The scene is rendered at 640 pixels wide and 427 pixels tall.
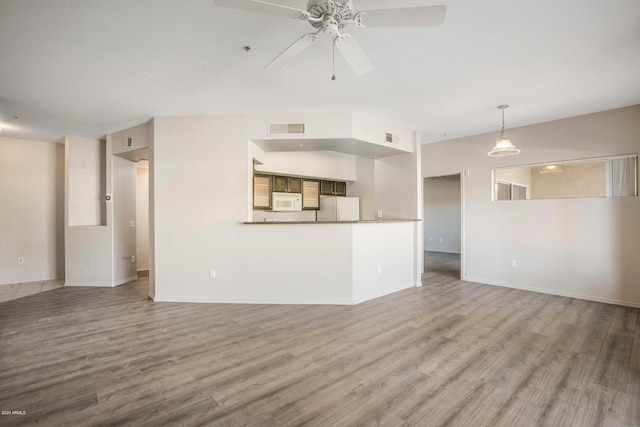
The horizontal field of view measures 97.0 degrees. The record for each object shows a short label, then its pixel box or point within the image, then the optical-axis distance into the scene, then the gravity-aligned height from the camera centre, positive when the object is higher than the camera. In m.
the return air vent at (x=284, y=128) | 4.14 +1.22
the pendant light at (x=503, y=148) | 3.75 +0.84
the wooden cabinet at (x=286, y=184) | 5.75 +0.57
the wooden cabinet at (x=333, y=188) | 6.50 +0.55
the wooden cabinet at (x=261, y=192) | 5.48 +0.39
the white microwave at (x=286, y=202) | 5.70 +0.20
